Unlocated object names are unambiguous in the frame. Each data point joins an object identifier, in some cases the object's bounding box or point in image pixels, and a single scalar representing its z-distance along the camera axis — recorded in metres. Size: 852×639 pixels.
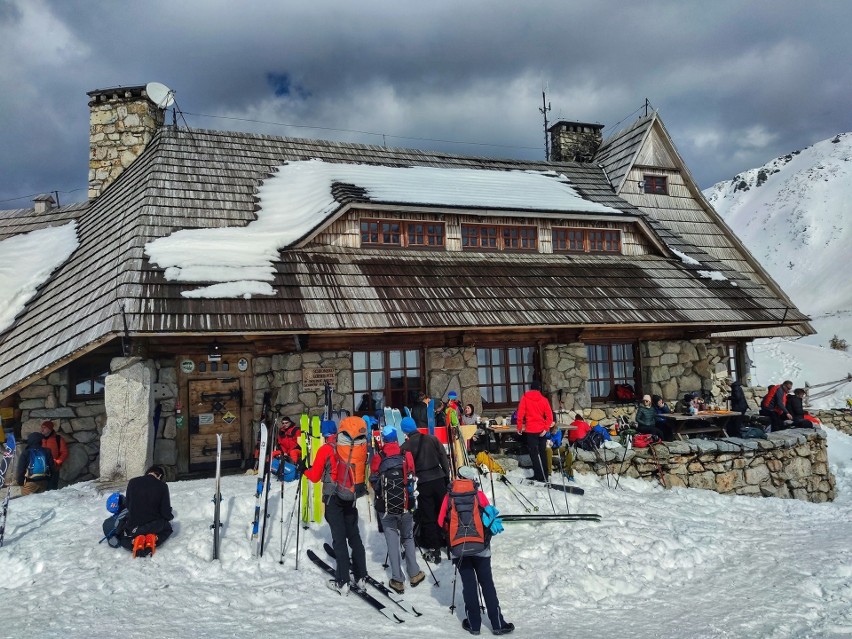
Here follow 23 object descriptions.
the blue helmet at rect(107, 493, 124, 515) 7.09
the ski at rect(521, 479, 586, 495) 9.47
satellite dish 15.92
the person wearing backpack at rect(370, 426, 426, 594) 6.33
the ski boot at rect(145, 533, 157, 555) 6.74
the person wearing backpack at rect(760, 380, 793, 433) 13.41
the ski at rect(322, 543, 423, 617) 5.91
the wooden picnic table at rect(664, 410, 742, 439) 11.92
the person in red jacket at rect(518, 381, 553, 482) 9.77
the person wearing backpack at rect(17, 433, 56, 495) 9.52
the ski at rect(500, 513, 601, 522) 8.13
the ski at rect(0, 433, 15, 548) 6.89
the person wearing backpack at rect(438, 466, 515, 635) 5.53
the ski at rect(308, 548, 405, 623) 5.74
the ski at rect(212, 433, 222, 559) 6.60
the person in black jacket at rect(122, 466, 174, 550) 6.77
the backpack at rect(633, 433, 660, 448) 10.91
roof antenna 25.88
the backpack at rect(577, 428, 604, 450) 10.88
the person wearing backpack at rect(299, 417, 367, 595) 6.20
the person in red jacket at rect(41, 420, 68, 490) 9.77
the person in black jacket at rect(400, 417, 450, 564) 6.94
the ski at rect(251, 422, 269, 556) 6.95
